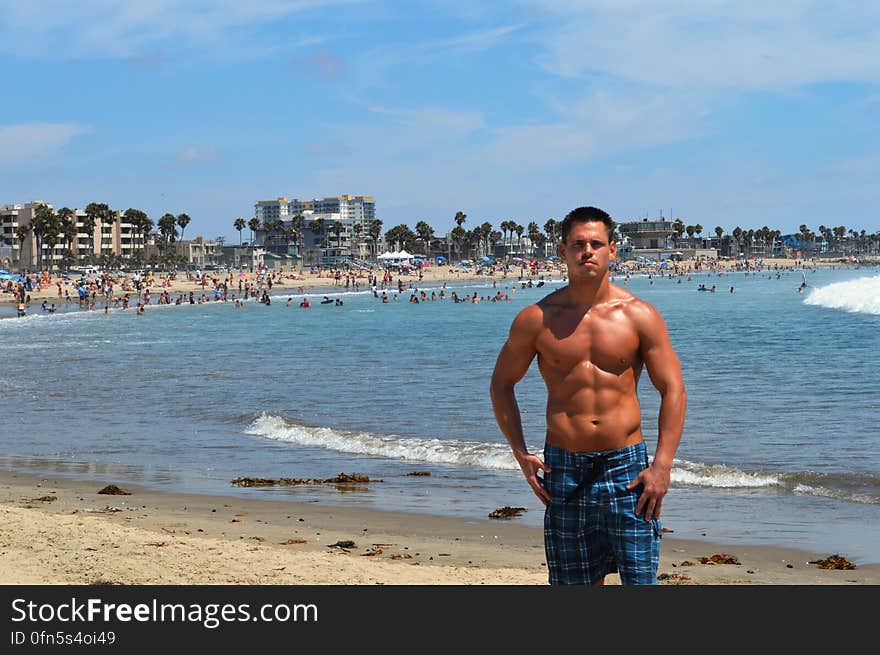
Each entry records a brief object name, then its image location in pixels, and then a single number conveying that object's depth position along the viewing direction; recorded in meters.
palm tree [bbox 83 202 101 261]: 147.88
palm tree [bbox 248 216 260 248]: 195.36
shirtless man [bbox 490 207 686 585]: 4.19
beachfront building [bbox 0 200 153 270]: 144.54
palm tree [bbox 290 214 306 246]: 197.73
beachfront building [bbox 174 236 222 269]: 183.75
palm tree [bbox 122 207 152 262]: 158.00
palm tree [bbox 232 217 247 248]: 191.75
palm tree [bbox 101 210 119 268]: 151.12
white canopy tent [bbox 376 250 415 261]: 145.12
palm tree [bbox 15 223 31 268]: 138.01
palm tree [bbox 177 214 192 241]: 175.38
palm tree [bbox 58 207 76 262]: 140.62
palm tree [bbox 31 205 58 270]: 131.50
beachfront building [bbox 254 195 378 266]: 192.25
